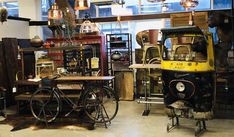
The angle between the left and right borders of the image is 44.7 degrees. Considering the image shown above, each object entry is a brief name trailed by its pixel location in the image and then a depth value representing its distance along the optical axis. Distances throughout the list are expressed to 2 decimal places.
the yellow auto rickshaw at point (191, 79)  4.70
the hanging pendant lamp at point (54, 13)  6.03
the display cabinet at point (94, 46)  7.82
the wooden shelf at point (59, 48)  5.91
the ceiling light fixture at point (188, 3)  6.15
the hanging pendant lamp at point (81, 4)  5.61
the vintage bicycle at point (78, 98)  5.44
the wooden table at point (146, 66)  5.95
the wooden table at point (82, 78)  5.57
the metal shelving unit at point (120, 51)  7.75
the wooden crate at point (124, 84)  7.54
